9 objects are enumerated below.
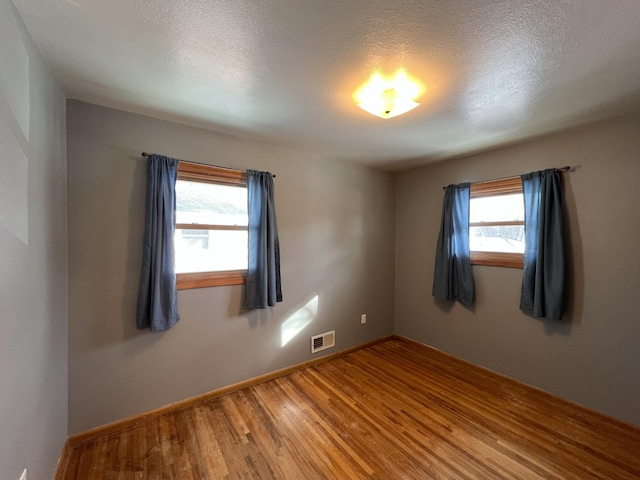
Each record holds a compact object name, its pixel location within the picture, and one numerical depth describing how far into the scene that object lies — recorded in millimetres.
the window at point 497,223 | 2693
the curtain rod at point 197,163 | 2076
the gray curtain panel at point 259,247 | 2555
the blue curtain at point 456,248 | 3049
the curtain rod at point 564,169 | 2340
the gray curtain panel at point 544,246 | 2324
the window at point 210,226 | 2293
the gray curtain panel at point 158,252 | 2045
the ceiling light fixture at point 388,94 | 1615
